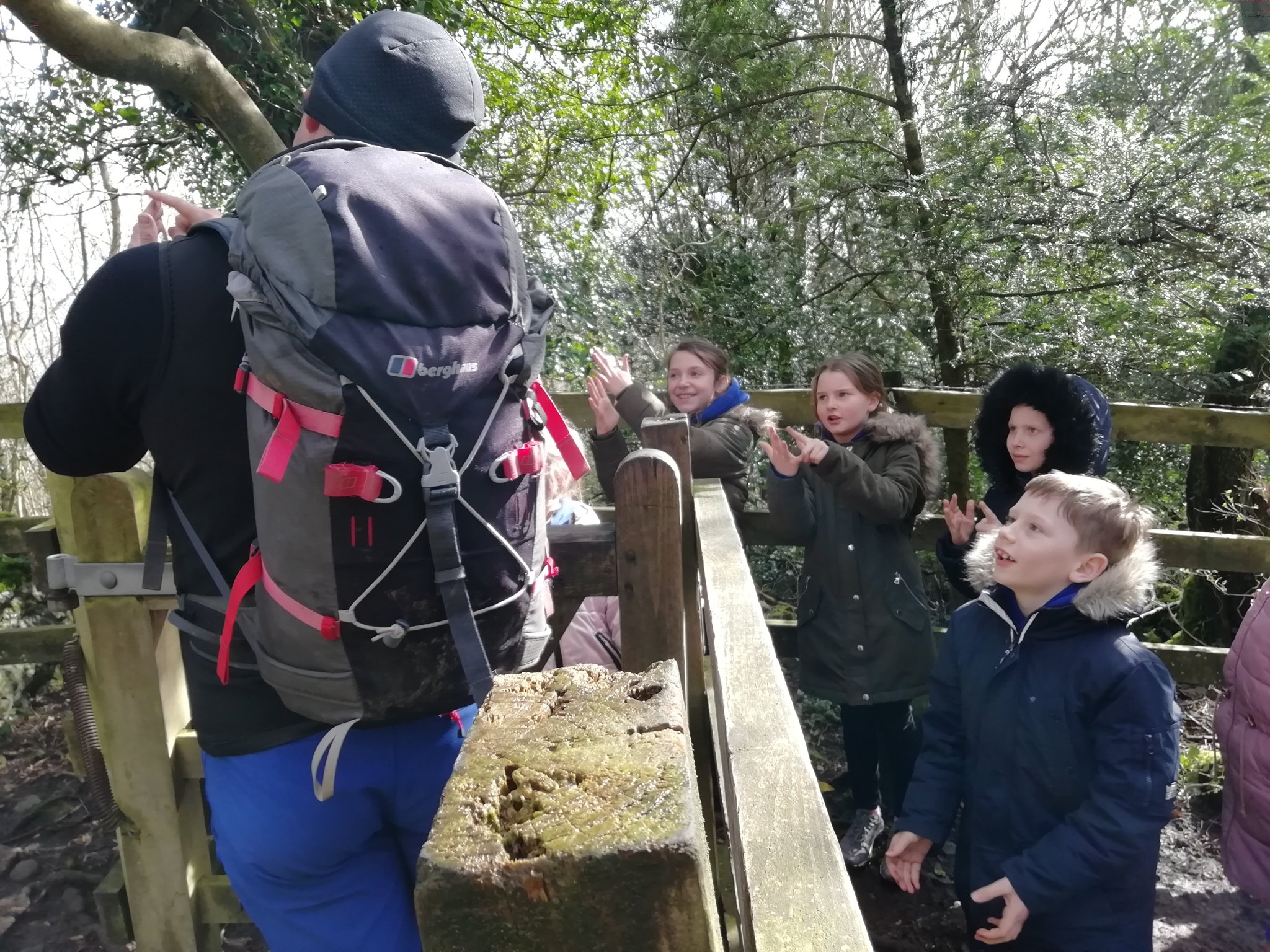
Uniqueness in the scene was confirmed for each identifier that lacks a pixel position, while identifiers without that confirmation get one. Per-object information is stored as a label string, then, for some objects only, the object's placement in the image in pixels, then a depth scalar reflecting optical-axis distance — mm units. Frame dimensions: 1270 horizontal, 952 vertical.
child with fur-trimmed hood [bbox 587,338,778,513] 3232
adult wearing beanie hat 1437
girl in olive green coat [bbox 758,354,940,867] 3254
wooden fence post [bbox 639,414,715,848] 2311
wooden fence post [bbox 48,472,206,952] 2311
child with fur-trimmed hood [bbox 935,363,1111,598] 3014
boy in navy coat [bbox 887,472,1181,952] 1991
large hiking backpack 1347
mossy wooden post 597
